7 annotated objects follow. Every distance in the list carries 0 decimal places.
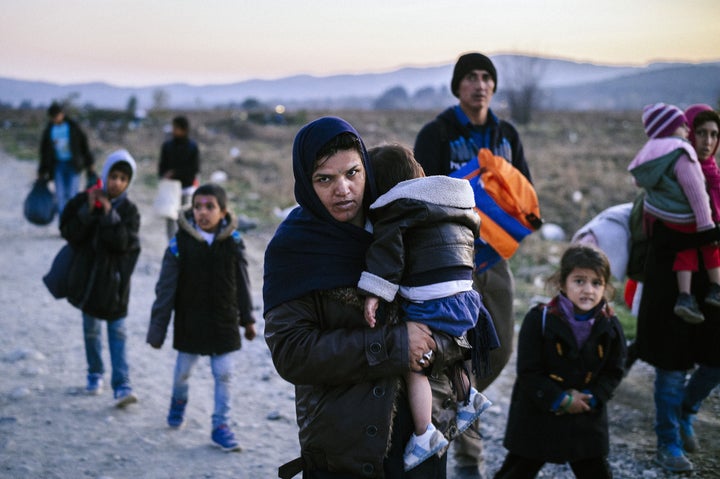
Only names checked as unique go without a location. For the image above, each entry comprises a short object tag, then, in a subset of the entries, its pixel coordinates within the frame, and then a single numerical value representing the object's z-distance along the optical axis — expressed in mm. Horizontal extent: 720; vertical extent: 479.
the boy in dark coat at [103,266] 4551
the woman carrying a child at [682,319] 3775
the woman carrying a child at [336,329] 1956
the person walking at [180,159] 9039
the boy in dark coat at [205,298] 4129
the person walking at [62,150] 9398
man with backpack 3701
